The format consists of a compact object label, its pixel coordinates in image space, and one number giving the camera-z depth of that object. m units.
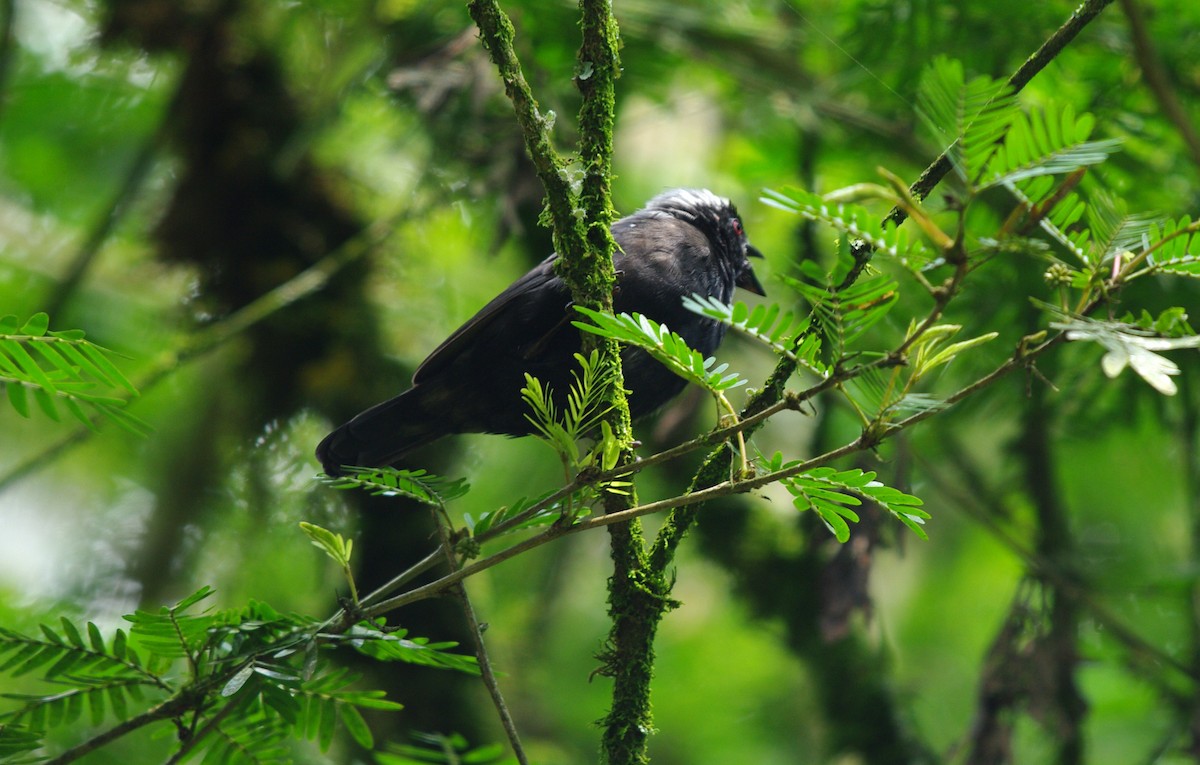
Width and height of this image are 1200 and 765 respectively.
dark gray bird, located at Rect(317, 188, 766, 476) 6.39
